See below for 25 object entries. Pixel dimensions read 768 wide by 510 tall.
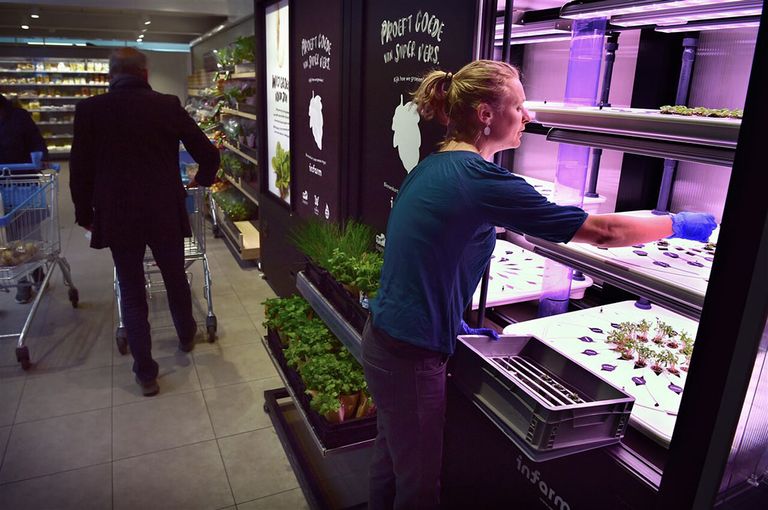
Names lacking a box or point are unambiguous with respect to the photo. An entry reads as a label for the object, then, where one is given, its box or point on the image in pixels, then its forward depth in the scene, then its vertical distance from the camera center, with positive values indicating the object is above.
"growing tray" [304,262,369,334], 2.40 -0.91
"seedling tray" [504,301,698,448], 1.60 -0.82
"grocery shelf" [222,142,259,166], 5.83 -0.76
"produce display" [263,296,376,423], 2.48 -1.24
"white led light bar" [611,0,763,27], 1.50 +0.22
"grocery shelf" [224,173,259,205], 6.37 -1.21
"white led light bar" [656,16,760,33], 1.75 +0.21
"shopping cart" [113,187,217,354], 4.27 -1.22
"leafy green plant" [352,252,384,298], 2.44 -0.78
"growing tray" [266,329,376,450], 2.42 -1.40
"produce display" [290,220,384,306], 2.47 -0.77
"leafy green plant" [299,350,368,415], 2.45 -1.24
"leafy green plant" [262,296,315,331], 3.07 -1.19
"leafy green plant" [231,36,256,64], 5.96 +0.29
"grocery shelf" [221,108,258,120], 5.79 -0.34
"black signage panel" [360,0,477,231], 2.28 +0.05
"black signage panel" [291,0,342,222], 3.52 -0.15
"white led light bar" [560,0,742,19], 1.49 +0.22
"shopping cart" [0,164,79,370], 3.79 -1.12
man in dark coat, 3.20 -0.55
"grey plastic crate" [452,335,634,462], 1.47 -0.83
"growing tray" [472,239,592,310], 2.36 -0.79
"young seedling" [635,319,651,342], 1.95 -0.77
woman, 1.47 -0.37
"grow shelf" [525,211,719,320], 1.47 -0.46
